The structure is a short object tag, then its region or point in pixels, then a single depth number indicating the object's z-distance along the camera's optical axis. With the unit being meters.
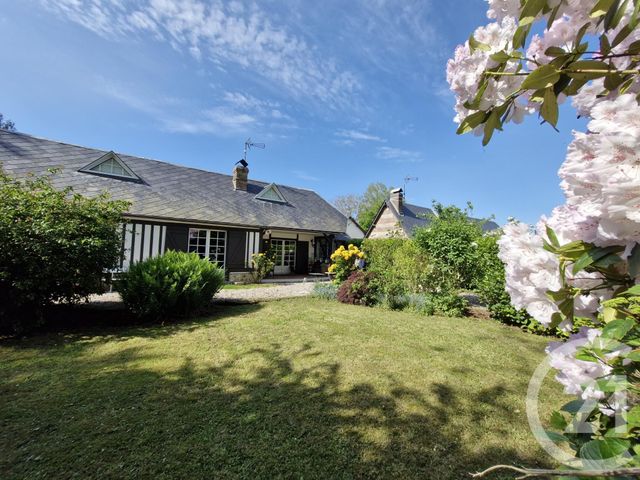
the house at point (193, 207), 11.69
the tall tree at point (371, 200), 41.57
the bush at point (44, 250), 4.74
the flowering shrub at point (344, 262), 9.55
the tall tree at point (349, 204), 44.34
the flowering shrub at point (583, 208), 0.57
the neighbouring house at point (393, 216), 22.31
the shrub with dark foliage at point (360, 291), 8.15
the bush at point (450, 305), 7.12
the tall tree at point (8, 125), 31.88
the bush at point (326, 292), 8.99
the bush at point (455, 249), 7.99
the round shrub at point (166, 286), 5.90
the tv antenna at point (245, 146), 17.83
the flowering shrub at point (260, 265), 14.05
